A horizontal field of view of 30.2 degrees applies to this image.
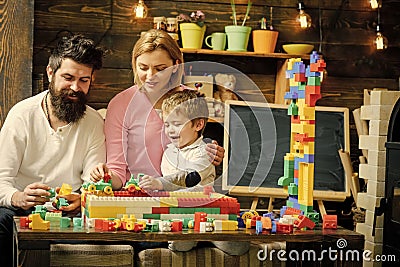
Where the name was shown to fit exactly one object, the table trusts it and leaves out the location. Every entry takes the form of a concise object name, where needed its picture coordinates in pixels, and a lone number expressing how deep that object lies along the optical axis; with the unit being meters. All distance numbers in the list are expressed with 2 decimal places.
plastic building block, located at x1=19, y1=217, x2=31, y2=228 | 2.29
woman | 3.01
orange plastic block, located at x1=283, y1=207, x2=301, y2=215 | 2.54
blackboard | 4.46
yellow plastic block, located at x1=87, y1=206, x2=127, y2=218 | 2.34
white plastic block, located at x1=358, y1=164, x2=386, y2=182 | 3.83
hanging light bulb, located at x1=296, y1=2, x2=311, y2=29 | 4.52
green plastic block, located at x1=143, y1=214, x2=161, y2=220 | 2.37
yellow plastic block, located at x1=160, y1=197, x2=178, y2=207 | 2.38
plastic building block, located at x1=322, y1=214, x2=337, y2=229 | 2.49
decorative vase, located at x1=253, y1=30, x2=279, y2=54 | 4.54
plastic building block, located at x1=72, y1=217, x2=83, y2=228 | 2.32
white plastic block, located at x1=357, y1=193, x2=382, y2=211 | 3.83
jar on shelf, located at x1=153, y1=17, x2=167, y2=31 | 4.40
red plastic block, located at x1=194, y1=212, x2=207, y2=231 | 2.33
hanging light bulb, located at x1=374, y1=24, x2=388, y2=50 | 4.67
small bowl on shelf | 4.57
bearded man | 2.98
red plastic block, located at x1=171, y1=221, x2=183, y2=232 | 2.29
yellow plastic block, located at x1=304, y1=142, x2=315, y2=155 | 2.51
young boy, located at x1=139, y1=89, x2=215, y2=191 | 2.64
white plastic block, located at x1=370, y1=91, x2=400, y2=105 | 3.82
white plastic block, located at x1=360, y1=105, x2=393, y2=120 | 3.84
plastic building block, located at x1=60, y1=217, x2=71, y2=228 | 2.30
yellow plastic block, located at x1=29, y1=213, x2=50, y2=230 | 2.24
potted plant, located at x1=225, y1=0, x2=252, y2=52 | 4.49
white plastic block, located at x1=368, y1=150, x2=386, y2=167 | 3.83
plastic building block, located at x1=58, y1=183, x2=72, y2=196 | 2.64
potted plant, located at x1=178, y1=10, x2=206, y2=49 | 4.43
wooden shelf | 4.43
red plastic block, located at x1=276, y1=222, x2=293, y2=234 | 2.37
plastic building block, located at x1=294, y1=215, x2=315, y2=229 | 2.43
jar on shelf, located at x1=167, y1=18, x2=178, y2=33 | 4.42
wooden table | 2.19
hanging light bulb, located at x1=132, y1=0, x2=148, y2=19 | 4.36
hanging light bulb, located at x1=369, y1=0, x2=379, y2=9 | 4.63
